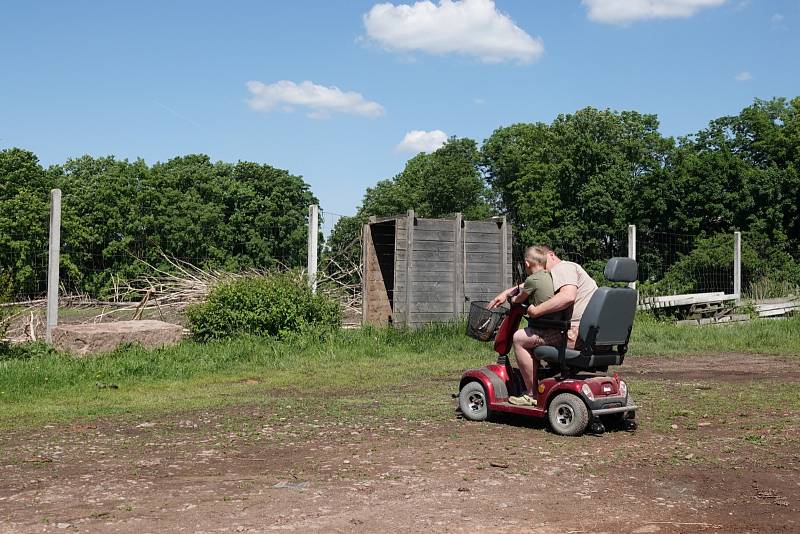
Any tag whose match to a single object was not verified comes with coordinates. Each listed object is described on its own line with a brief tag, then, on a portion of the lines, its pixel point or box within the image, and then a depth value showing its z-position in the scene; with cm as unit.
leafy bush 1310
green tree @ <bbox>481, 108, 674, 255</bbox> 3884
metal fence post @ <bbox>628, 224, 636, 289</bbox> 1964
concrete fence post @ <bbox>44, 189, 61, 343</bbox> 1241
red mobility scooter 708
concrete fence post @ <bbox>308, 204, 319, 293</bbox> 1499
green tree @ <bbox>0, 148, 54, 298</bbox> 1288
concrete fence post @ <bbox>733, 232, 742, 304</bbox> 2178
